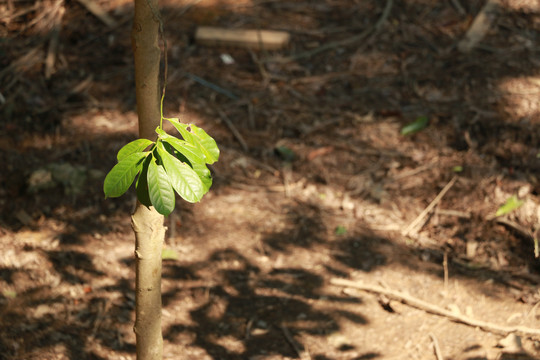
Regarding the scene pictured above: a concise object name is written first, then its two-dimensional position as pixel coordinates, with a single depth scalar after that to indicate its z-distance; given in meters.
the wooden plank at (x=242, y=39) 11.50
